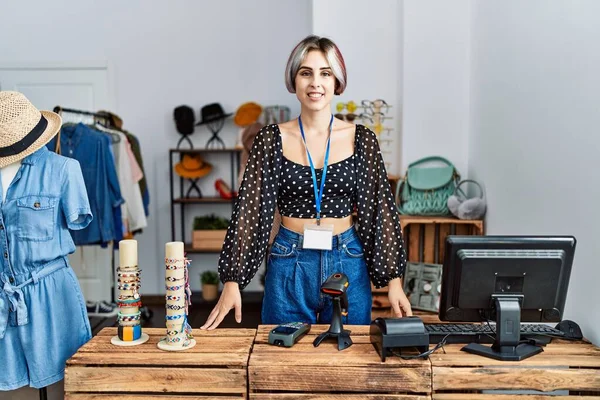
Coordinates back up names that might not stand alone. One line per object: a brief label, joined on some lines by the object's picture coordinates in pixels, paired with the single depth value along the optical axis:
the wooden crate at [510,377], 1.51
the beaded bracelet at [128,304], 1.69
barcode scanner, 1.61
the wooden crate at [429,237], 3.78
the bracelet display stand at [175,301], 1.64
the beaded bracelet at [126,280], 1.67
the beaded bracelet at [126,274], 1.67
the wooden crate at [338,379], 1.49
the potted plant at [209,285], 5.50
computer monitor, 1.63
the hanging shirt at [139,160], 4.96
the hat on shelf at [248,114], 5.34
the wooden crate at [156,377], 1.51
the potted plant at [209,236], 5.33
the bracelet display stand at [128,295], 1.68
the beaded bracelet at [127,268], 1.67
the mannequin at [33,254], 1.80
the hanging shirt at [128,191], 4.74
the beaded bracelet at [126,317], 1.69
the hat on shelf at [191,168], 5.45
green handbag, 3.71
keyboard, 1.73
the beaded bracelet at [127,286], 1.68
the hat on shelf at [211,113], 5.41
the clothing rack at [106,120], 4.66
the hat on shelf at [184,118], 5.46
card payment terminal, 1.64
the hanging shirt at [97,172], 4.38
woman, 1.89
